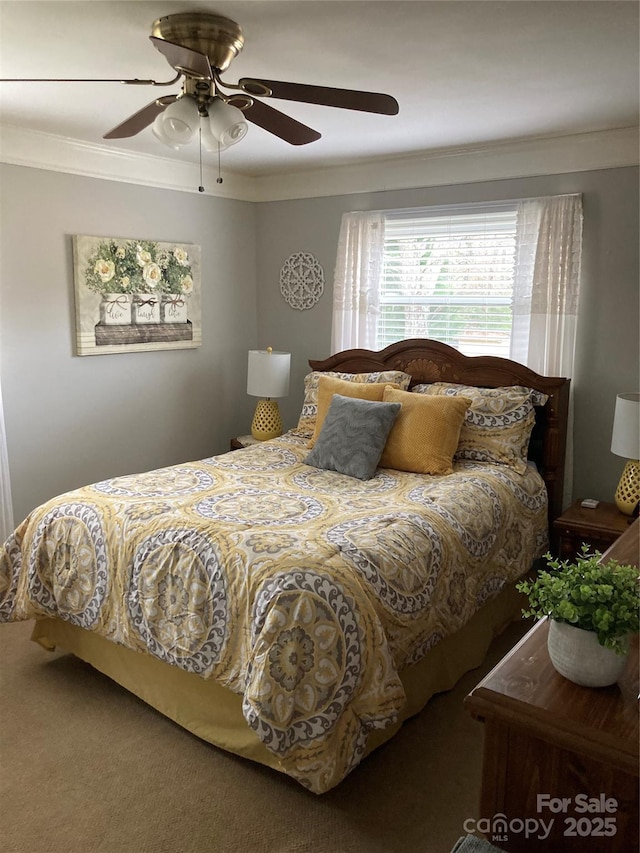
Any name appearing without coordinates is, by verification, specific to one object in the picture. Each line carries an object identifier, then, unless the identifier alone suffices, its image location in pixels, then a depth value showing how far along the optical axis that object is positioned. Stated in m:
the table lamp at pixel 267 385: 4.52
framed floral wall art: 3.99
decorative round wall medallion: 4.79
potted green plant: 1.37
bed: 2.08
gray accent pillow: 3.37
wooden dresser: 1.30
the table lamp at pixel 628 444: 3.21
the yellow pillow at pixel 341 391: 3.76
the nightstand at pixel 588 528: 3.21
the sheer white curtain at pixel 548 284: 3.70
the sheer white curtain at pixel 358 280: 4.44
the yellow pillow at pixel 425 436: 3.39
